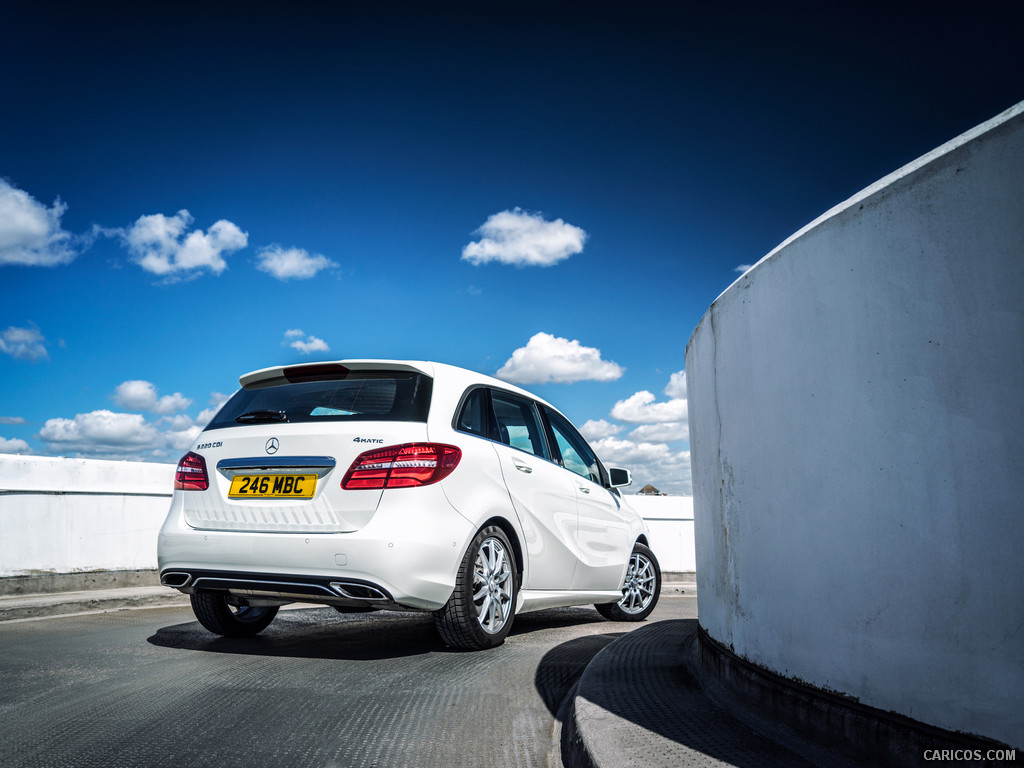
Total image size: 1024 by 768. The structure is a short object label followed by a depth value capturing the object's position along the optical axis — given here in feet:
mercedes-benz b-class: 13.94
